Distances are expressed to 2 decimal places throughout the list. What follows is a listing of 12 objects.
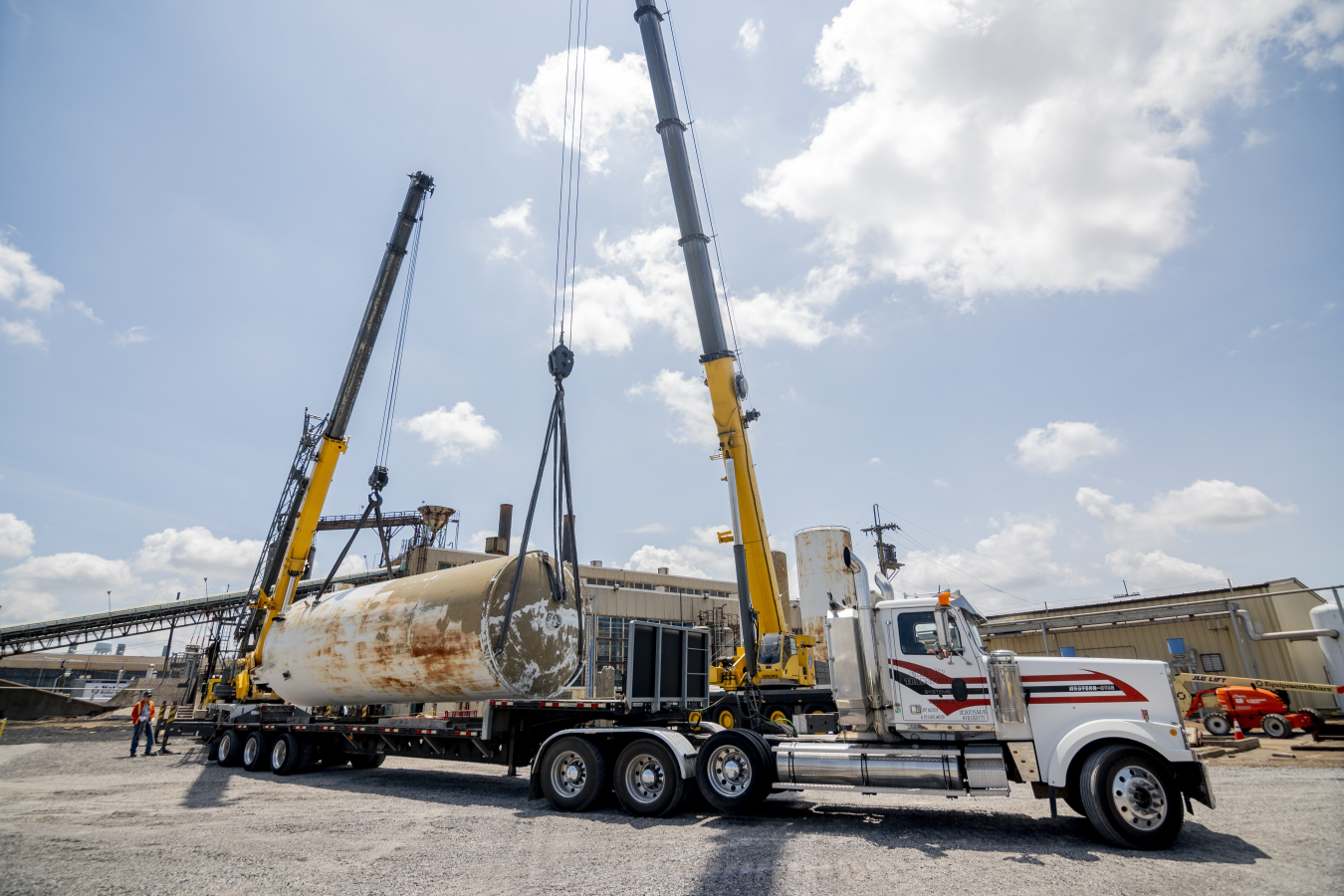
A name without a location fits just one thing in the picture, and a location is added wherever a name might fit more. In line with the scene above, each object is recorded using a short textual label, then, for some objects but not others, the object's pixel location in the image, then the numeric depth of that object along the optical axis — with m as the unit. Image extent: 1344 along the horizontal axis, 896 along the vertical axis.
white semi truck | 7.11
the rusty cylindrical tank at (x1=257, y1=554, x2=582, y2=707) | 11.09
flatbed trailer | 10.57
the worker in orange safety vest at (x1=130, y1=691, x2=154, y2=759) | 18.80
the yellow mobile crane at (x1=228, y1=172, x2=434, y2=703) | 17.89
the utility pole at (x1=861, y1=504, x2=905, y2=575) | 41.78
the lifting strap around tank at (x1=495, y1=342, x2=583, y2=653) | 12.04
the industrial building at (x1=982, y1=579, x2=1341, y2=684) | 23.20
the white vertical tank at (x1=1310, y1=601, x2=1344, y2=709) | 20.17
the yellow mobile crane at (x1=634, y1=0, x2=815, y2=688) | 14.69
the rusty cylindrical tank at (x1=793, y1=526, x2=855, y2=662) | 25.97
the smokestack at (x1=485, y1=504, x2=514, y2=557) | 46.66
